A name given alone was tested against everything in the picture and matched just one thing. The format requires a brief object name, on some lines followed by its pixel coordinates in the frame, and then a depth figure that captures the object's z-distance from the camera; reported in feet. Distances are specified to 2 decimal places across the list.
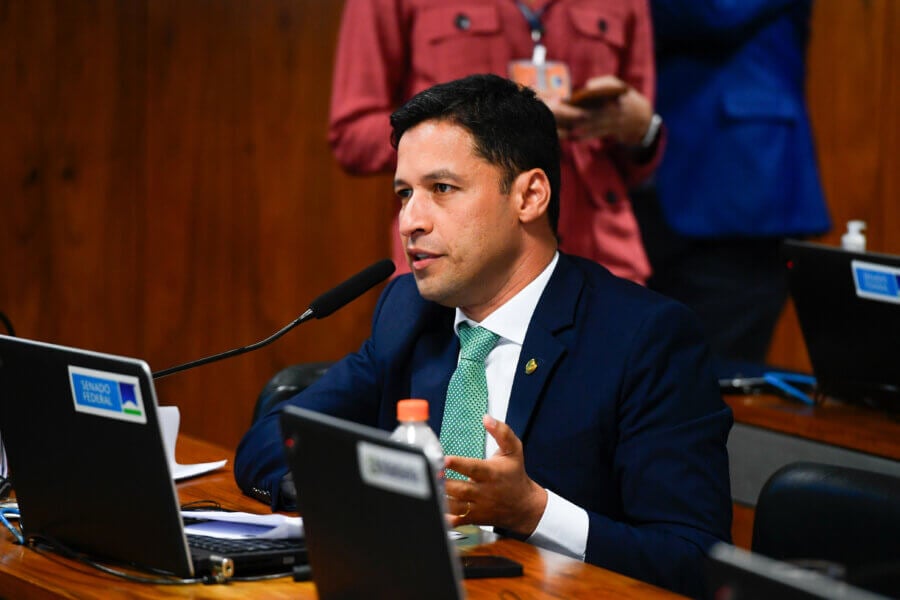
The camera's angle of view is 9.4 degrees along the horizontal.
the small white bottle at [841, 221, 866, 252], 23.02
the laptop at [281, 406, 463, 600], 18.80
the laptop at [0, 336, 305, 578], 19.63
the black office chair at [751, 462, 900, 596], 20.06
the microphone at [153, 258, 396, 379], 20.76
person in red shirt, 23.13
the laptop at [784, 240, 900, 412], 22.06
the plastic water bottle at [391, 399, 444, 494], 19.65
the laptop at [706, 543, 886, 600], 17.86
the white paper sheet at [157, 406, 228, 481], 21.02
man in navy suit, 20.39
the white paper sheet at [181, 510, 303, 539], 20.02
